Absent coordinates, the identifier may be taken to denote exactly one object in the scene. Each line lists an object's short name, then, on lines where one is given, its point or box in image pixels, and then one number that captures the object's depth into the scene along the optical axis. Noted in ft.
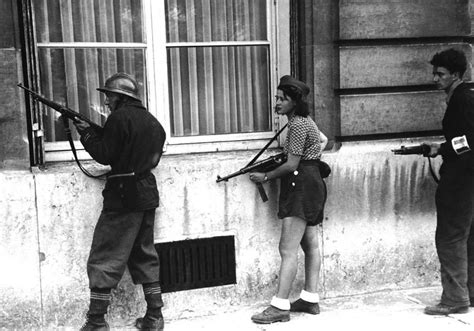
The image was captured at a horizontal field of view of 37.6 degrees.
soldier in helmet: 15.89
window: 18.22
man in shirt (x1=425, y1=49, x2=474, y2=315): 17.26
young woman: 17.19
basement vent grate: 18.16
